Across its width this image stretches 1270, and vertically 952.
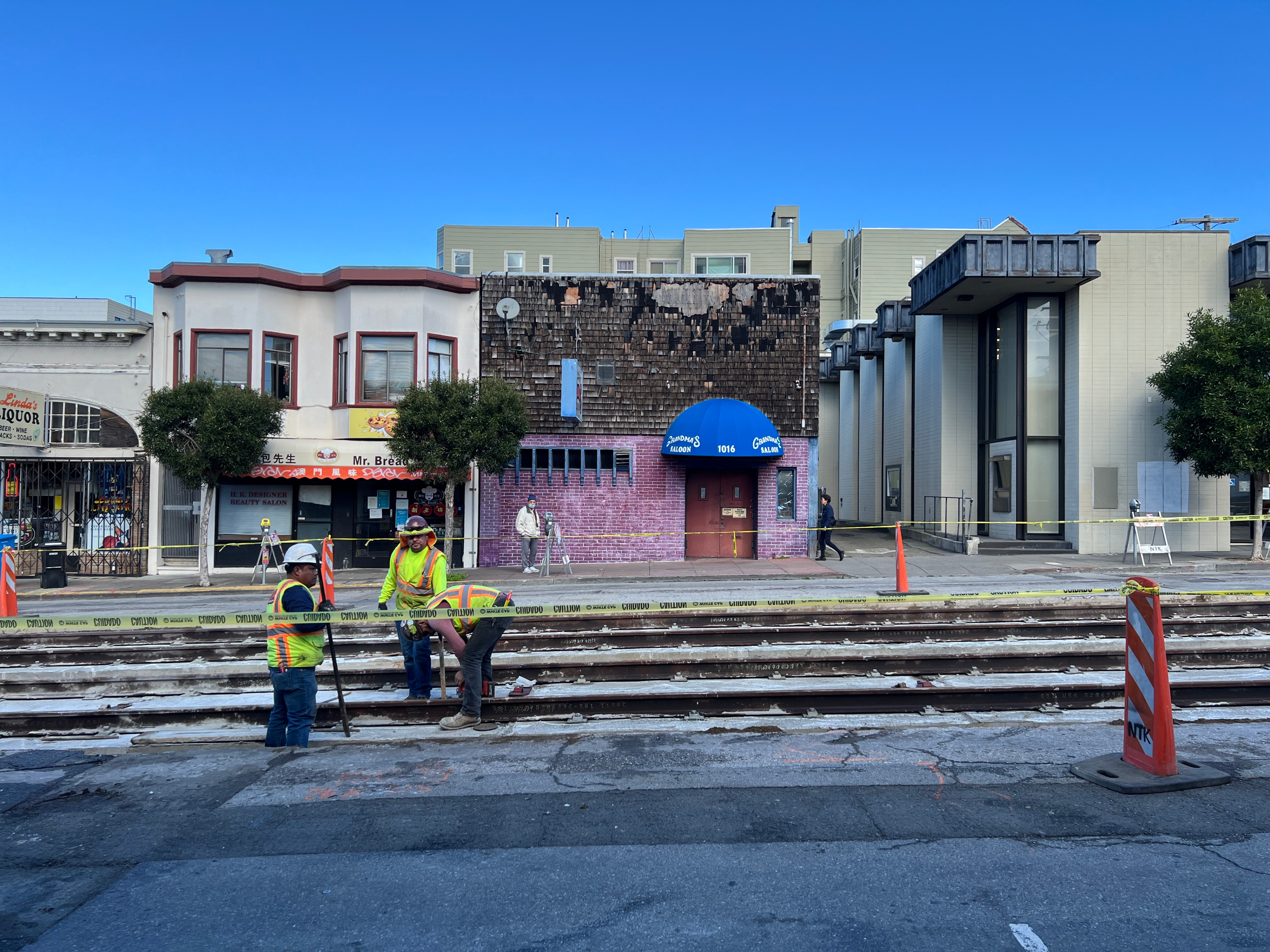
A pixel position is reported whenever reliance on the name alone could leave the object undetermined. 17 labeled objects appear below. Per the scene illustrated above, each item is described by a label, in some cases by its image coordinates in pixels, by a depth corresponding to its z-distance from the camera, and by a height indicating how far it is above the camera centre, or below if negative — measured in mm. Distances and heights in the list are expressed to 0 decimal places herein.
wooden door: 21438 -547
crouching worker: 7043 -1261
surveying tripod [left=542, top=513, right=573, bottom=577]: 18578 -1254
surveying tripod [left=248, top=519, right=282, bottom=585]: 17781 -1342
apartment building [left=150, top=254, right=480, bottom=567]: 20141 +2929
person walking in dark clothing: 19938 -818
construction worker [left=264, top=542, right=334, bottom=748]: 6613 -1379
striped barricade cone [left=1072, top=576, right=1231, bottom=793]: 5516 -1610
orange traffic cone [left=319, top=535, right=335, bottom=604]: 13222 -1438
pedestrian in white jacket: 18781 -904
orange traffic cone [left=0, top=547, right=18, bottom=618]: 13727 -1695
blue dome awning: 19328 +1299
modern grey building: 20781 +3088
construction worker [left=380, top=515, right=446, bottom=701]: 7859 -902
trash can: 18094 -1841
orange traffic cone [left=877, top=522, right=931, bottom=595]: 13539 -1402
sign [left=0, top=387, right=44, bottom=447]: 18781 +1619
